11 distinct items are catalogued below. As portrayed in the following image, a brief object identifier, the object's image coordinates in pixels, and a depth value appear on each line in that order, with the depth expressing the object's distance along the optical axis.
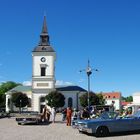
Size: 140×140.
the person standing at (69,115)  15.79
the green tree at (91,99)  44.12
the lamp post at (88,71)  19.69
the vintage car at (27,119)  16.13
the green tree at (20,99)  46.73
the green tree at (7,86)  77.67
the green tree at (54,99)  43.04
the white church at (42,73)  45.27
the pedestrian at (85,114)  15.98
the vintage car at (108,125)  10.40
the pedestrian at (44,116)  17.89
